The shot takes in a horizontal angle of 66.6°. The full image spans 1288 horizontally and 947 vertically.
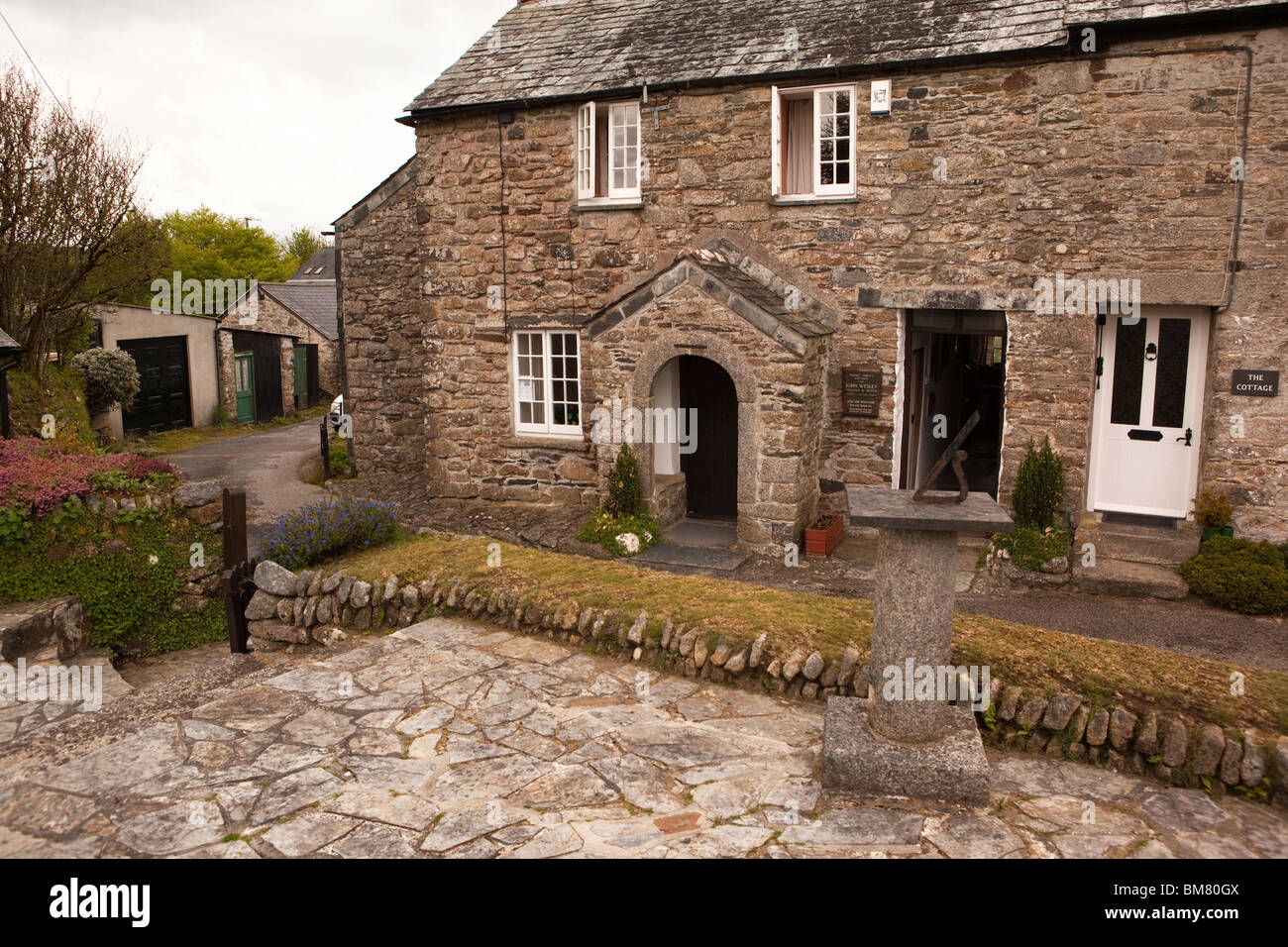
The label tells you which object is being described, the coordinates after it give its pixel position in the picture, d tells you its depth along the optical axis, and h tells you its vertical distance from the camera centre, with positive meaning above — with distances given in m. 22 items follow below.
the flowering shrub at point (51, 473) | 10.55 -1.20
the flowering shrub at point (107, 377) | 21.09 -0.23
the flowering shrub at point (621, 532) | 12.03 -2.01
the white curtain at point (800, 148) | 12.48 +2.88
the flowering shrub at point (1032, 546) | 10.72 -1.90
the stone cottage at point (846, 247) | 10.46 +1.54
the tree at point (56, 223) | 17.69 +2.75
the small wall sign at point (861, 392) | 12.13 -0.23
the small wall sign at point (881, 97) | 11.66 +3.28
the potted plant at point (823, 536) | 11.73 -1.95
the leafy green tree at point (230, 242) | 51.53 +6.80
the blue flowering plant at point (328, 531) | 10.34 -1.77
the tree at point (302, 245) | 68.29 +8.73
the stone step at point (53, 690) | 7.67 -2.76
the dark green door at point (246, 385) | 26.89 -0.48
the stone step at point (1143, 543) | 10.60 -1.84
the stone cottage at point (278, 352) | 26.75 +0.47
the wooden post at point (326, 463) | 18.25 -1.75
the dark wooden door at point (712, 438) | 13.32 -0.90
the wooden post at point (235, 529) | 10.37 -1.70
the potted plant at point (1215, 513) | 10.62 -1.47
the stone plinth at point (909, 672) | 5.51 -1.71
